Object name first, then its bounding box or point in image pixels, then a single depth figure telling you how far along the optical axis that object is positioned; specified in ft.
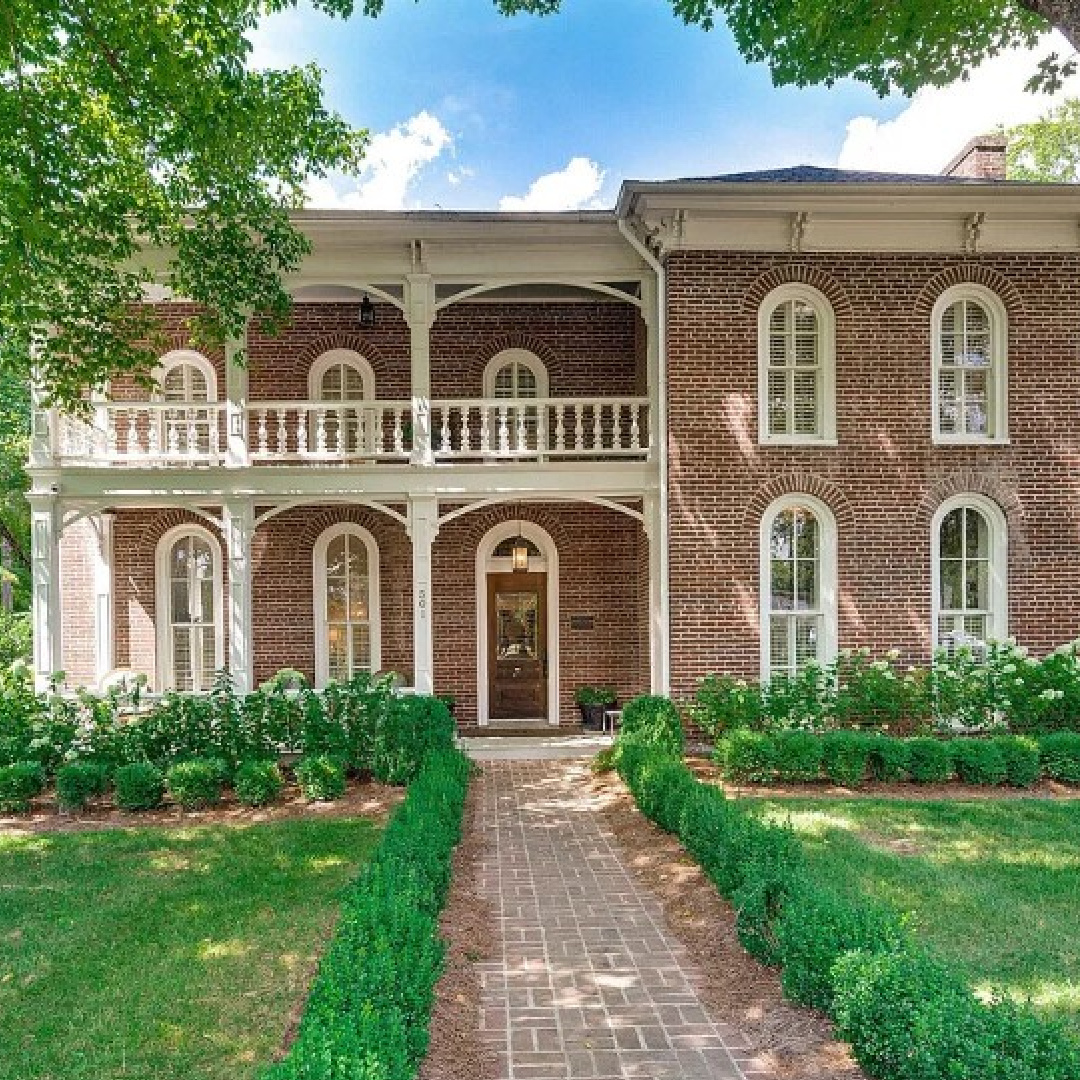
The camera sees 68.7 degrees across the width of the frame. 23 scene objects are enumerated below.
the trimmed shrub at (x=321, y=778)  28.09
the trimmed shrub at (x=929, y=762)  28.89
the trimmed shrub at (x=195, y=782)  27.37
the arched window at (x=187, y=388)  40.55
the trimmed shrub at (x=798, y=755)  28.96
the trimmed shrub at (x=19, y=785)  27.25
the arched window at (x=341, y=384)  40.52
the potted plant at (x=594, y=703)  39.09
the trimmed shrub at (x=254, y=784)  27.63
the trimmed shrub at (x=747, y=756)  29.22
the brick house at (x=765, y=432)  33.65
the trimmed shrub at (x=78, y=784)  27.45
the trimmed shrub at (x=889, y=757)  29.09
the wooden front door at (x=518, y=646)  41.50
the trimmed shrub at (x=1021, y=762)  28.71
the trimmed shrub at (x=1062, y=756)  29.12
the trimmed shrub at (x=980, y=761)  28.64
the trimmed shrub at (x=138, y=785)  27.32
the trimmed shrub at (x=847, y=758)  29.04
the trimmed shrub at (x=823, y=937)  13.19
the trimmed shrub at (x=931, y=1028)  10.11
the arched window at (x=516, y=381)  40.55
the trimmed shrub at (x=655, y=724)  29.63
